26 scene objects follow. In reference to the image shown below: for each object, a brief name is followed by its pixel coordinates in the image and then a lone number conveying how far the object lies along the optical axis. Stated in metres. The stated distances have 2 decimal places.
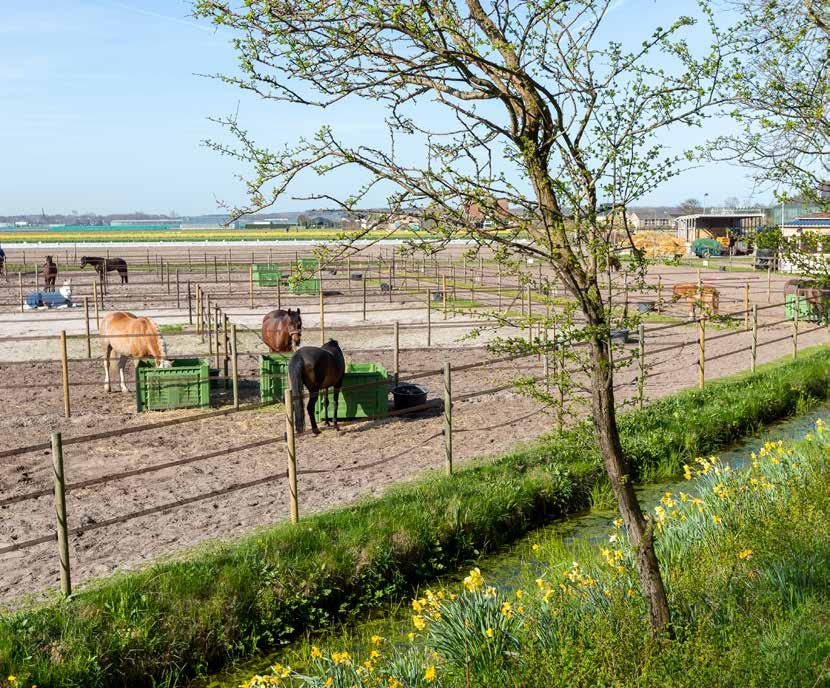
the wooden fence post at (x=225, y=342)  14.38
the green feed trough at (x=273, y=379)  13.43
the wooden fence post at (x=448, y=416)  9.32
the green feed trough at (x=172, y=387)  13.05
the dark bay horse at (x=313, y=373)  11.92
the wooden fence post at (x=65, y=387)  12.69
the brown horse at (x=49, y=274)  32.44
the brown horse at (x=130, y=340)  14.72
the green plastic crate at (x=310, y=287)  32.21
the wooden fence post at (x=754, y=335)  15.05
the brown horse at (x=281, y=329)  17.45
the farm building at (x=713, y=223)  61.88
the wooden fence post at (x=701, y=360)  13.79
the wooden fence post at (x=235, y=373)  12.80
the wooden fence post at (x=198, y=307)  20.07
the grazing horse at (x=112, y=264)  35.88
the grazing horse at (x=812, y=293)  20.59
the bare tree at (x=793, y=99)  8.17
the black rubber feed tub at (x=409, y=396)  12.98
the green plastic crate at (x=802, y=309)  21.98
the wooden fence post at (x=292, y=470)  7.85
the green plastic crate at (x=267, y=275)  34.22
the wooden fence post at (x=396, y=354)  13.75
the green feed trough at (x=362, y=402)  12.62
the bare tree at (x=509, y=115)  4.39
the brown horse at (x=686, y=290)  23.40
